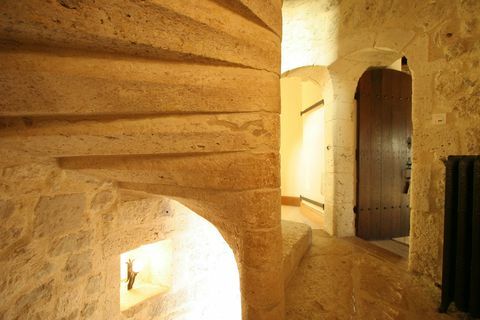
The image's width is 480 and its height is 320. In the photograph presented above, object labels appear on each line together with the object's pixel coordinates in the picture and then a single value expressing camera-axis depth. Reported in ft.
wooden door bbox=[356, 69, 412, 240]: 9.24
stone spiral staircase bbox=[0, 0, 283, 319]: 2.70
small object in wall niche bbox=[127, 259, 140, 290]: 6.72
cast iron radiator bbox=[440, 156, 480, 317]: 4.22
